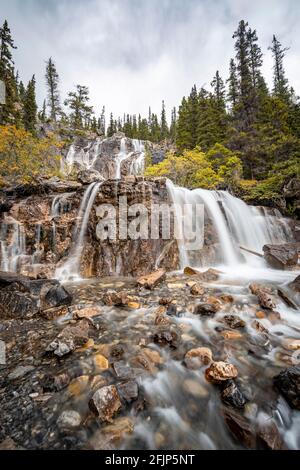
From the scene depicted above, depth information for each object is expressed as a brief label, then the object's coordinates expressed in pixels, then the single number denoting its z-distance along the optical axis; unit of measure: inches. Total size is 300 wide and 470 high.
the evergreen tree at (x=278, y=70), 1112.3
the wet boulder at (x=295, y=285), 199.6
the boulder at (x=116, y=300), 183.6
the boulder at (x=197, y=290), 202.4
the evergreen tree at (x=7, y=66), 1011.3
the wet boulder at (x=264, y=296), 167.0
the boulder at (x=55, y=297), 177.9
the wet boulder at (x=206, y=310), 162.9
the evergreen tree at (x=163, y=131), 2082.6
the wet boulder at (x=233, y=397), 85.4
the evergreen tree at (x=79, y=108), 1380.4
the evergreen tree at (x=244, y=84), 834.8
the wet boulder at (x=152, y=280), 225.1
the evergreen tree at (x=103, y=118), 3201.3
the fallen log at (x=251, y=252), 325.4
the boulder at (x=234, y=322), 143.8
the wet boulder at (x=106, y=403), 79.9
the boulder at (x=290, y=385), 84.0
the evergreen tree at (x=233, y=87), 959.6
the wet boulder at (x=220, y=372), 96.3
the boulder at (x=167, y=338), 127.7
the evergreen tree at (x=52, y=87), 1563.7
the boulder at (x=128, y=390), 88.3
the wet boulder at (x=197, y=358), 109.4
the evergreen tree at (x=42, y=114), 1776.3
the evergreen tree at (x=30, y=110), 1242.0
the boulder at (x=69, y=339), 117.0
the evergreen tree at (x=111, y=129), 2280.3
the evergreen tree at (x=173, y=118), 1978.3
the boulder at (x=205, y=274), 252.4
